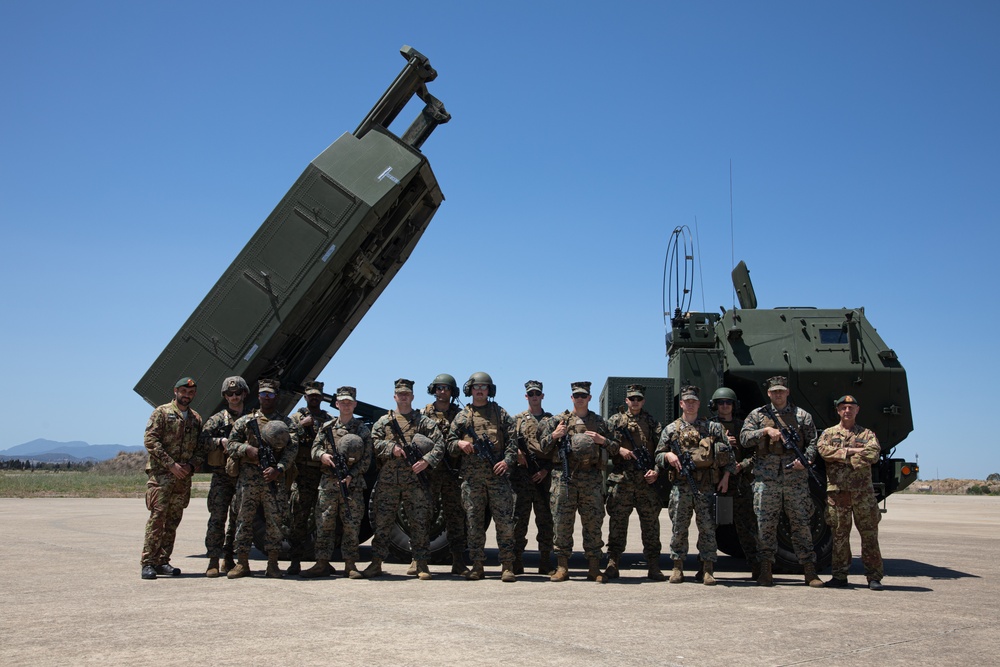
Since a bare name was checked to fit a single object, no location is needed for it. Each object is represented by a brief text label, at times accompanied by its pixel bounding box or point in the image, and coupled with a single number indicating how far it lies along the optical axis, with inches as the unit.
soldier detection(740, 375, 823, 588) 302.4
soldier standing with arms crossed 296.7
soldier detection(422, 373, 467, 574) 320.8
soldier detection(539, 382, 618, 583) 302.7
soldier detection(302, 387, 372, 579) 307.1
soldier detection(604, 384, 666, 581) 313.3
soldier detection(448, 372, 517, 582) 305.4
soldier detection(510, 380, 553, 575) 318.7
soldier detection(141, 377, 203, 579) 304.8
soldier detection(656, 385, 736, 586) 303.6
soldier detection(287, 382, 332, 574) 323.6
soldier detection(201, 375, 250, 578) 311.6
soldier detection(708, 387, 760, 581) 329.4
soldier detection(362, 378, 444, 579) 309.0
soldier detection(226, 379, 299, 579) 303.9
